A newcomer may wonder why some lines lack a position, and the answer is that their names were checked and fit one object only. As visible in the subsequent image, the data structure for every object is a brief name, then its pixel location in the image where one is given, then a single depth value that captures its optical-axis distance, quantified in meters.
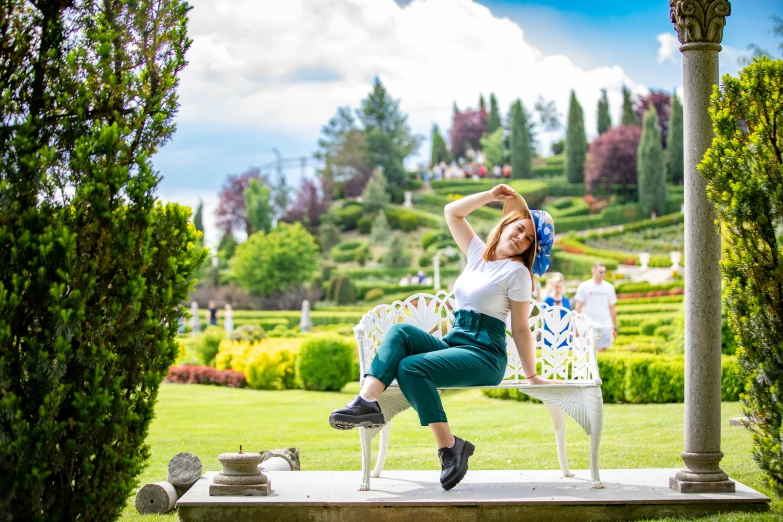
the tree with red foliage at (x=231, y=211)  58.56
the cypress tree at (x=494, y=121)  67.50
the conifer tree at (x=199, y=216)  53.72
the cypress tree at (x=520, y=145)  58.25
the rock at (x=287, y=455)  5.24
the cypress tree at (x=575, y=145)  56.81
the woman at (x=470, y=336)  3.88
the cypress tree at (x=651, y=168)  48.25
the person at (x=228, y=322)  21.75
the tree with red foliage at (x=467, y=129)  70.25
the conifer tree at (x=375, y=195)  55.44
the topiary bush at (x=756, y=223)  3.77
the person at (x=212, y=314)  25.36
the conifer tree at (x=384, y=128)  62.88
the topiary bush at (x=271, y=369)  13.27
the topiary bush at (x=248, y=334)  15.70
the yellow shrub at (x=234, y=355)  14.24
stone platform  3.78
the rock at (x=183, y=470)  4.61
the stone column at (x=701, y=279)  4.04
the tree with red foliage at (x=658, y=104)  58.62
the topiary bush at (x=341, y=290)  36.22
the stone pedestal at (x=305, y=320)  25.19
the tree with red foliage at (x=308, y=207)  55.91
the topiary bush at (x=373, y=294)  37.03
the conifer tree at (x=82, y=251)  3.03
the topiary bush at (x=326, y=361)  12.88
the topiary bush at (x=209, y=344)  15.37
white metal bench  4.25
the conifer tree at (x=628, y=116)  56.84
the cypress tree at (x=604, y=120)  60.91
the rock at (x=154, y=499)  4.48
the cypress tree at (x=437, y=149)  70.38
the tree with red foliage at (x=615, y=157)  52.56
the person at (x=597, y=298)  8.73
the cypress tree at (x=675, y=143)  49.34
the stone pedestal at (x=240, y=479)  3.97
